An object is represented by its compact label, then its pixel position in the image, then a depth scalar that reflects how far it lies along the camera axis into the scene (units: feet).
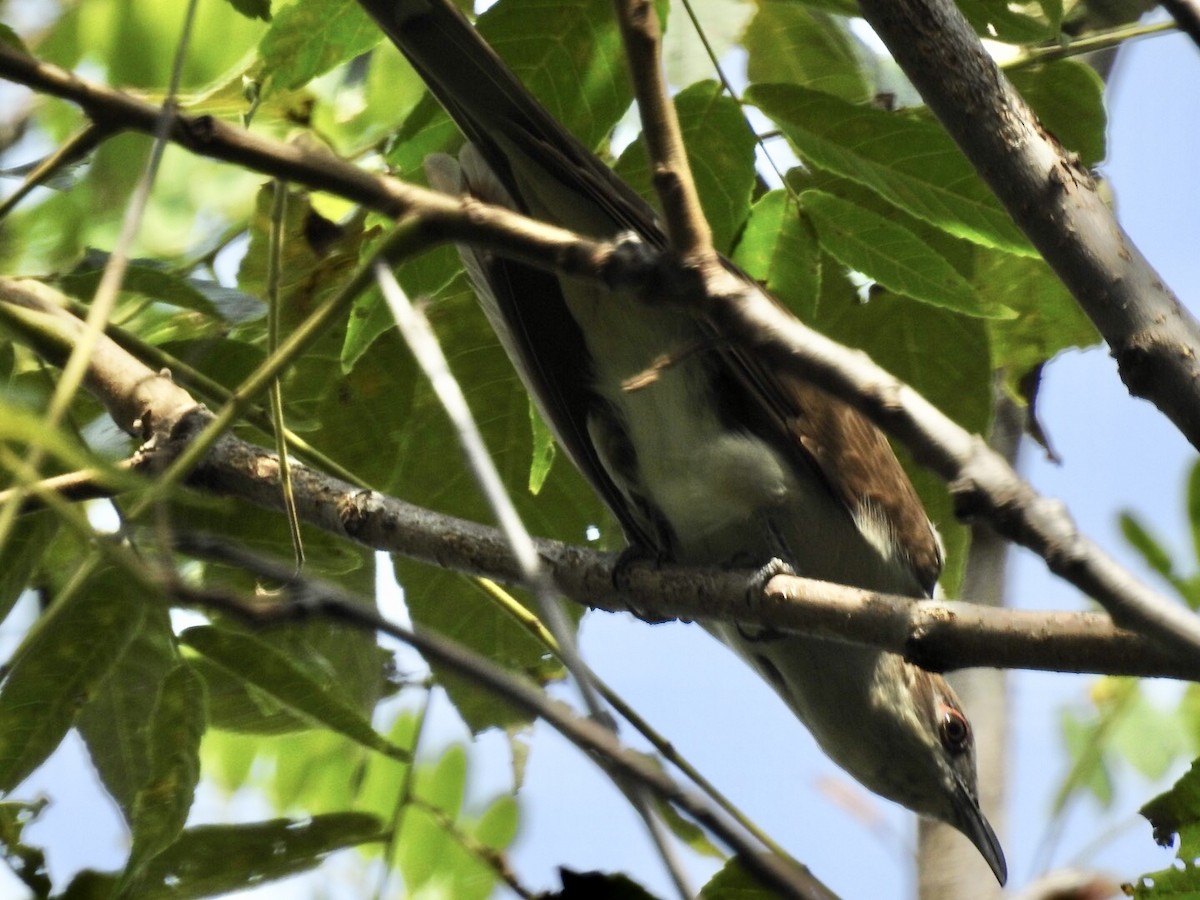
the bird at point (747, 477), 21.58
